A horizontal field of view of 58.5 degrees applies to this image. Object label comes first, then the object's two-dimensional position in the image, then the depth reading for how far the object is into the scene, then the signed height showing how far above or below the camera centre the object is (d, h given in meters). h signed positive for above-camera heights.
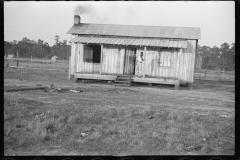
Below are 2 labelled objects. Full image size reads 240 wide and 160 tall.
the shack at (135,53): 14.73 +1.36
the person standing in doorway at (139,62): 15.21 +0.66
